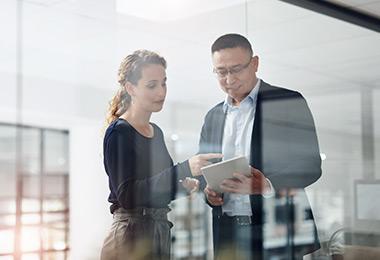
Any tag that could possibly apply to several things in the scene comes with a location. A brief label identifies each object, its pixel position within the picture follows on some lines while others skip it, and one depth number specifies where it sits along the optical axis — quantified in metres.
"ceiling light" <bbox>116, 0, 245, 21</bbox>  3.37
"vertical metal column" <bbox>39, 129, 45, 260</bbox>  3.00
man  3.73
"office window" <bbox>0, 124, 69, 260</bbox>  2.98
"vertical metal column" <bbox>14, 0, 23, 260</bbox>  3.01
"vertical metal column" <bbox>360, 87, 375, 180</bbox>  4.55
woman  3.19
